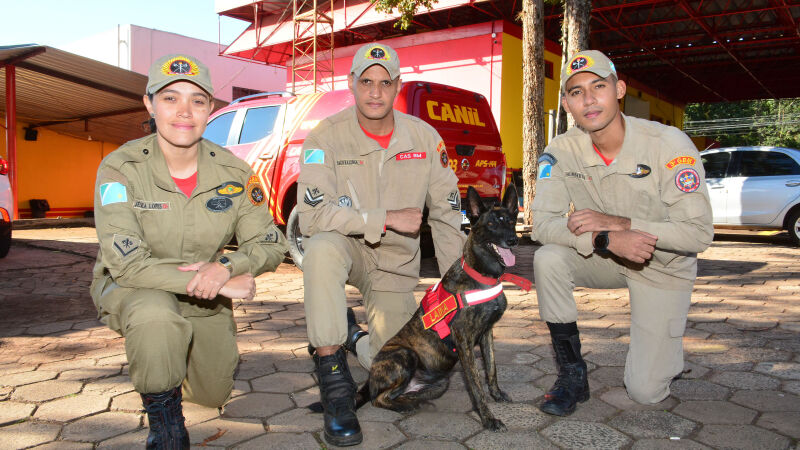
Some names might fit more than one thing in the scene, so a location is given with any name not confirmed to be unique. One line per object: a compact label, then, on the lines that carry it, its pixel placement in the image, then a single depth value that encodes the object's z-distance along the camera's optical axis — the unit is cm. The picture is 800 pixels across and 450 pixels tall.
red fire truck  650
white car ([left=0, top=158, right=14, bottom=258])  705
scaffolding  1888
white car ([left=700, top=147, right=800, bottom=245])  1000
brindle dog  269
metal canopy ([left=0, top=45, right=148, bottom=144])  1123
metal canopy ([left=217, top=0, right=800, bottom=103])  1778
